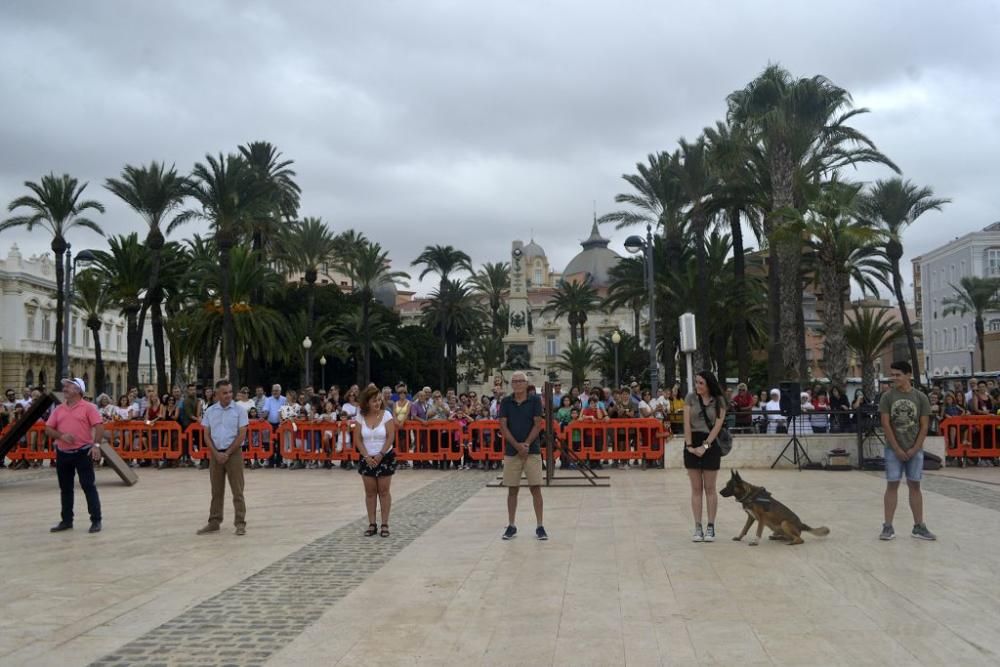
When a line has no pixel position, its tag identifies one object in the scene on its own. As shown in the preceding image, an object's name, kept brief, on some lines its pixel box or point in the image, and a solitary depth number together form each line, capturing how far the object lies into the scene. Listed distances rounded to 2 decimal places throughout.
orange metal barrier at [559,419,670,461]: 19.08
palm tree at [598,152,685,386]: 36.47
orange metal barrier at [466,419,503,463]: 19.31
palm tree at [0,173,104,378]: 39.38
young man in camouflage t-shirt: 9.07
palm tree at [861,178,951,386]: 36.06
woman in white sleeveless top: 10.03
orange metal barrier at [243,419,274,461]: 20.22
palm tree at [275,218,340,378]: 51.44
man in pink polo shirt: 10.59
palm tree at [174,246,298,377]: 43.31
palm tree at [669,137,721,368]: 33.62
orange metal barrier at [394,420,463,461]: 19.36
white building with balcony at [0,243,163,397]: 73.01
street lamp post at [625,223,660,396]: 27.55
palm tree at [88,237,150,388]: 42.22
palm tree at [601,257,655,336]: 46.56
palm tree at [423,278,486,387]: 70.00
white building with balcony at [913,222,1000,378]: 70.50
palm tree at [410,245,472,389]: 66.69
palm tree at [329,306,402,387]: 63.47
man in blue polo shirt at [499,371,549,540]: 9.56
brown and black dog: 9.07
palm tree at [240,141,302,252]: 43.69
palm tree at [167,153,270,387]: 34.72
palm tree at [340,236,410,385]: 56.26
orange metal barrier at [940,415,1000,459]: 18.55
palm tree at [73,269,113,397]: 51.75
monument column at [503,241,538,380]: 50.41
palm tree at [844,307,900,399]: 41.28
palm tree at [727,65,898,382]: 28.89
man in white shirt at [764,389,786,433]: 18.77
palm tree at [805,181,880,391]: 27.58
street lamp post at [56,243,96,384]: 29.80
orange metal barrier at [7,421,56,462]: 20.48
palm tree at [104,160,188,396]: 38.56
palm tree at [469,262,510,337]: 82.25
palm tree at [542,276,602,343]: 78.50
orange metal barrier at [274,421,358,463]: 19.83
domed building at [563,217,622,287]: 128.12
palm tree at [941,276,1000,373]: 59.19
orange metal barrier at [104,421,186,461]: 20.41
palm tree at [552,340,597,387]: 84.25
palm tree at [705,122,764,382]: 30.36
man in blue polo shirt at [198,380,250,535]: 10.48
